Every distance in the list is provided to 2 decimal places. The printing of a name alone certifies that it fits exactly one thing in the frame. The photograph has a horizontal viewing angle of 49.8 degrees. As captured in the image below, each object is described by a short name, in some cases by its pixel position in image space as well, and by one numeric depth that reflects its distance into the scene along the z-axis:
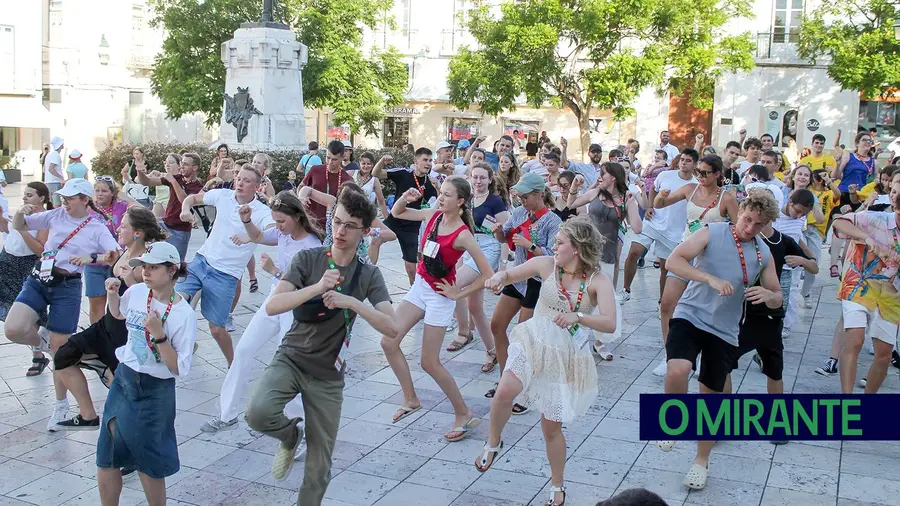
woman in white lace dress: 5.05
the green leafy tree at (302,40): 29.69
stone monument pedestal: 20.06
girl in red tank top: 6.21
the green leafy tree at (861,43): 27.73
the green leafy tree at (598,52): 28.48
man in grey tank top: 5.54
